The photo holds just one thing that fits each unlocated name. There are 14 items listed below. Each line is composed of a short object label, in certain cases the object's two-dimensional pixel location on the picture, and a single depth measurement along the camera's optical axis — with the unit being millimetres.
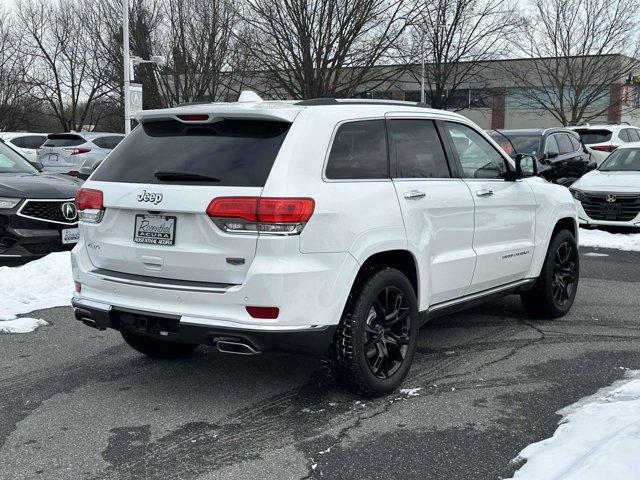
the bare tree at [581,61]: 37125
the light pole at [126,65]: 19948
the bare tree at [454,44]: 36312
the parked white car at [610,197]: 11281
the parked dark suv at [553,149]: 14328
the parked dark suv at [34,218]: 7648
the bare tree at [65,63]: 39469
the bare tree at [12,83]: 41844
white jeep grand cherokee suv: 3787
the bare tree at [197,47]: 32250
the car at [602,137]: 18156
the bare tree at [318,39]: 27109
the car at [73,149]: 19922
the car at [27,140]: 23641
